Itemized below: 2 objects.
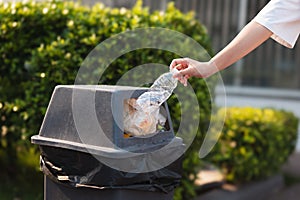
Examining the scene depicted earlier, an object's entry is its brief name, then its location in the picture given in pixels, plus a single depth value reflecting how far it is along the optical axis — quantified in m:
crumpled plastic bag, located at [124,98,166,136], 4.26
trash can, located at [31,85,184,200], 4.06
